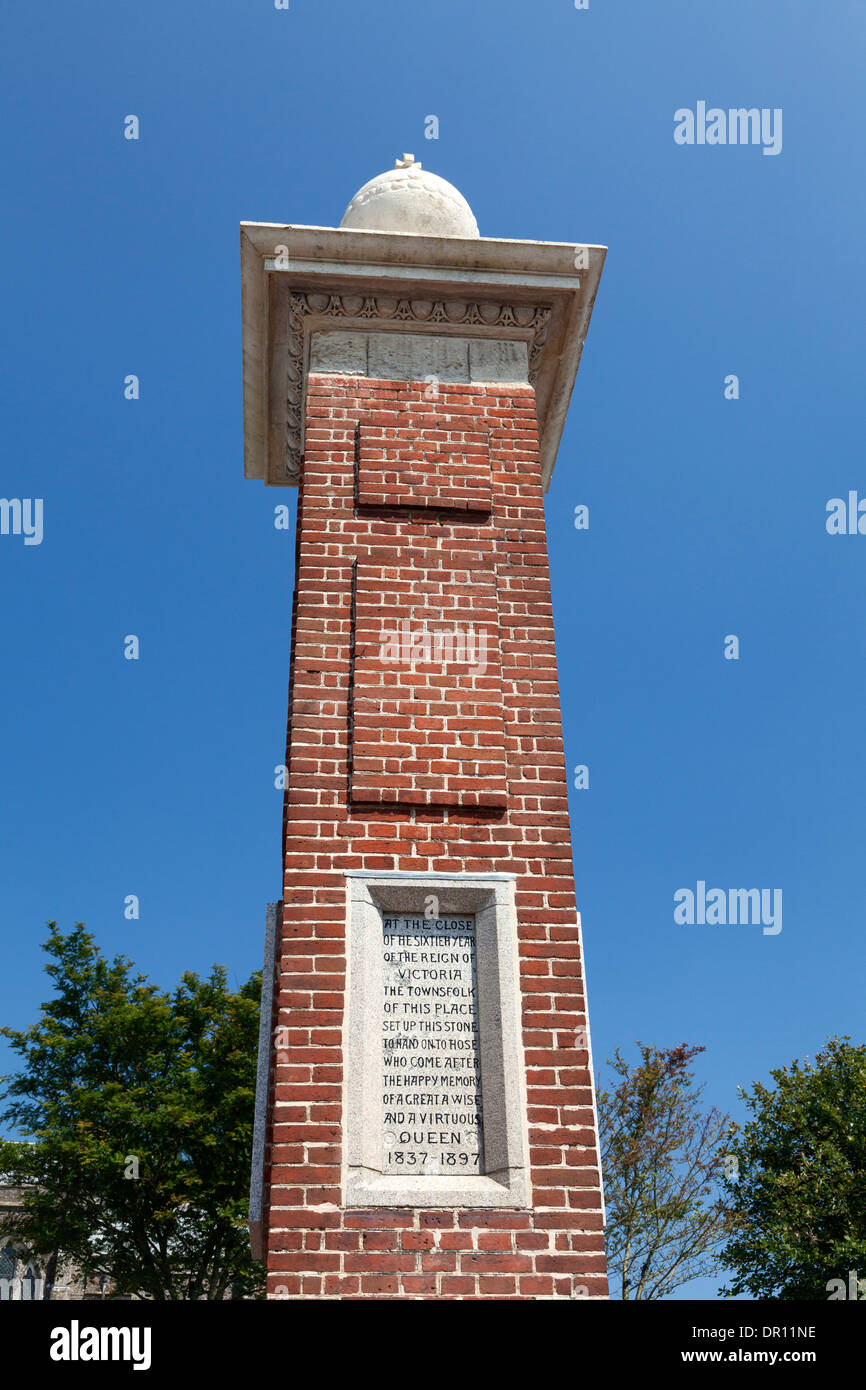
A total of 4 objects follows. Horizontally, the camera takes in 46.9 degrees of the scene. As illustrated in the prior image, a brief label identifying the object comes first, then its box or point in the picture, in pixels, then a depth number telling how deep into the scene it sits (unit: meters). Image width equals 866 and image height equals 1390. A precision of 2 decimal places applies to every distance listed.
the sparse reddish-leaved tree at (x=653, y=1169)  19.72
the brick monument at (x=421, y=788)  4.42
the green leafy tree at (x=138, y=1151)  21.12
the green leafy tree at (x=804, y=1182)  18.95
